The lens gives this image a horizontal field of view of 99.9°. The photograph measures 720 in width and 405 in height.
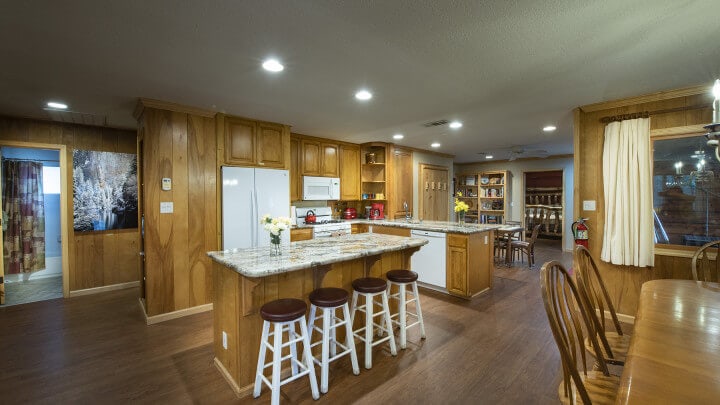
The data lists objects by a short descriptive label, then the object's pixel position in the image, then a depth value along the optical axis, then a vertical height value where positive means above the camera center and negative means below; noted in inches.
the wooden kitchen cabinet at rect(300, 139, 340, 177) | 200.7 +28.7
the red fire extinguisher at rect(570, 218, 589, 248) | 133.0 -14.6
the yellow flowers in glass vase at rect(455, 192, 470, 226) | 178.7 -6.2
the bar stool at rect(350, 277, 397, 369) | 91.7 -33.3
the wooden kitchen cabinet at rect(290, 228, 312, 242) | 178.4 -20.4
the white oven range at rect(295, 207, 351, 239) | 191.3 -15.7
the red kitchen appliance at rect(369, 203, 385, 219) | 231.9 -9.1
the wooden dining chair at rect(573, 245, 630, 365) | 60.3 -24.1
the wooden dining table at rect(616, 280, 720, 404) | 34.5 -22.3
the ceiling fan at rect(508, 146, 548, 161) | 211.4 +33.1
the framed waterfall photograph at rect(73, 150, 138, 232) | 163.3 +6.1
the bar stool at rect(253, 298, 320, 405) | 71.6 -34.6
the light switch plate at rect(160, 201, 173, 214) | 130.1 -2.6
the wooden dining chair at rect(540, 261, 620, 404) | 43.4 -24.5
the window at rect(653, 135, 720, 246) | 117.0 +2.2
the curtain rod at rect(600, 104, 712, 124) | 112.4 +33.3
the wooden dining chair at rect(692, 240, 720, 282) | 110.8 -25.7
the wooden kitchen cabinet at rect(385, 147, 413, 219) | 231.3 +13.0
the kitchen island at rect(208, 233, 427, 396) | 79.9 -24.8
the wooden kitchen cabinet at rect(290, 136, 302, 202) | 194.5 +18.2
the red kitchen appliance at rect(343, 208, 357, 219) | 231.5 -10.6
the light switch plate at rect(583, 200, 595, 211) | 134.6 -3.4
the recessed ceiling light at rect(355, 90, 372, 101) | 118.0 +41.9
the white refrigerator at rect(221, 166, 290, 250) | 146.0 -1.1
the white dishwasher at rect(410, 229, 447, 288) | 162.2 -33.6
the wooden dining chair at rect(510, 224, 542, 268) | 220.1 -35.6
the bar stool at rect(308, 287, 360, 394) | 81.2 -35.2
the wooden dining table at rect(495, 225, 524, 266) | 221.5 -36.0
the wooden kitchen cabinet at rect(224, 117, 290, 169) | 150.5 +30.1
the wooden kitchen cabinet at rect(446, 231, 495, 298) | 150.7 -33.8
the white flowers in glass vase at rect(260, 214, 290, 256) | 89.1 -8.2
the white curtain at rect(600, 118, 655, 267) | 120.0 +1.6
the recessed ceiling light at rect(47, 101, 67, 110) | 127.0 +41.7
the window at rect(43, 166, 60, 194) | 189.8 +14.1
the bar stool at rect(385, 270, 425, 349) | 102.9 -29.0
